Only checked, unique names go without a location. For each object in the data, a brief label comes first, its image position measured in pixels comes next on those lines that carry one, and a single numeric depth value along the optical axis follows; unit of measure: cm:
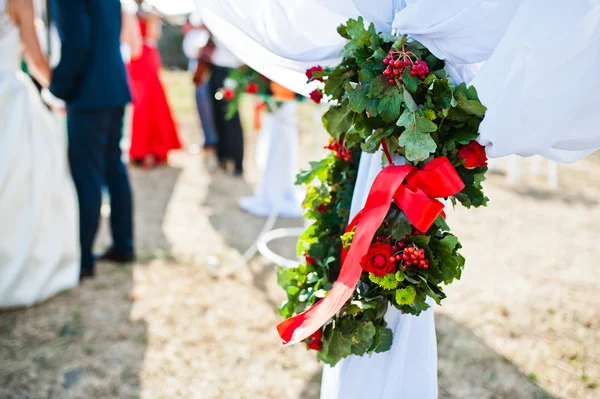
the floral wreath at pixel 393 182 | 149
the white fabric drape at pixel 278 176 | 515
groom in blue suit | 318
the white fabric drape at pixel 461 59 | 129
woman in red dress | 621
